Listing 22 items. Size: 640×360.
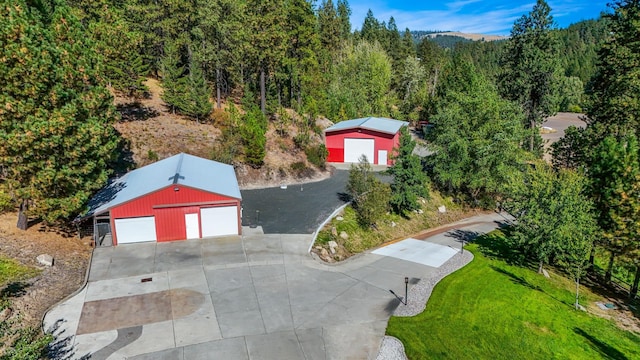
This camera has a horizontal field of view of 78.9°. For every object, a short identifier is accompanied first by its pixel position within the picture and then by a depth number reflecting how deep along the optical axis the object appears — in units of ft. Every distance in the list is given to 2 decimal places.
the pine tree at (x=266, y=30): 121.08
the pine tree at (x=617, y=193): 62.54
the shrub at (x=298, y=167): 117.29
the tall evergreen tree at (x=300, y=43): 138.21
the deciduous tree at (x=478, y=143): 103.09
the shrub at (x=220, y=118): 128.28
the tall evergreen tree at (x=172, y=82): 121.60
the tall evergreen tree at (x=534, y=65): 133.28
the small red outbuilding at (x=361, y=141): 134.72
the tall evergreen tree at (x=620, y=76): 87.10
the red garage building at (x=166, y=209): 70.79
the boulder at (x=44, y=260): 59.21
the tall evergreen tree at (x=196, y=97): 123.24
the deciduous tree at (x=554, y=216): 64.39
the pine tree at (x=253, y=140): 108.68
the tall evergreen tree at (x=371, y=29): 282.11
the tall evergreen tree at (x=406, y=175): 91.25
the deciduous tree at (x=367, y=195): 84.02
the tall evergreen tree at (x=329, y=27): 235.61
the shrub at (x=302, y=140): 129.29
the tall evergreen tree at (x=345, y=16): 288.10
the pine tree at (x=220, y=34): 131.23
